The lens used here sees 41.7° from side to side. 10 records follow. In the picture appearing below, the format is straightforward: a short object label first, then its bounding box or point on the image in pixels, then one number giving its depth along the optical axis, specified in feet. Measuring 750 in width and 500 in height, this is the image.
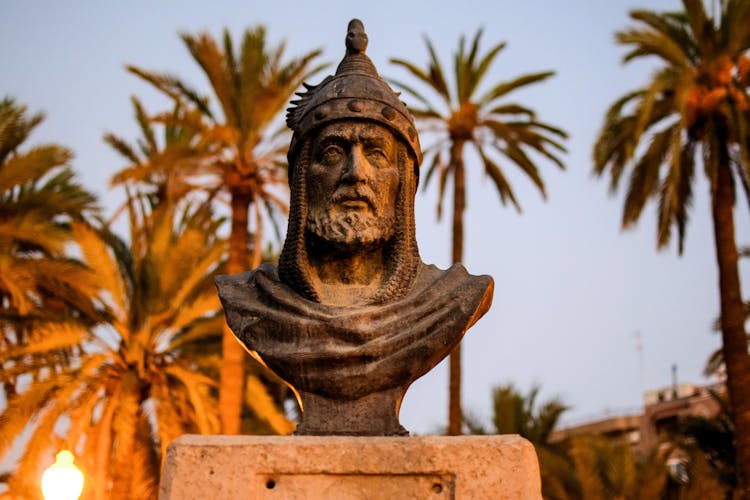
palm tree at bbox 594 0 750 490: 54.54
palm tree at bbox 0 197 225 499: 49.16
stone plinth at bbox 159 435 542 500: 13.62
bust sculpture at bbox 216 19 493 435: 15.43
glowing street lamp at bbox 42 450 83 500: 24.98
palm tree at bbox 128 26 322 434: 55.11
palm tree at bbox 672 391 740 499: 75.51
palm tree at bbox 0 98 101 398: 52.85
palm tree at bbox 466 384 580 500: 79.77
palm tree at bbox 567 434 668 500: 61.77
